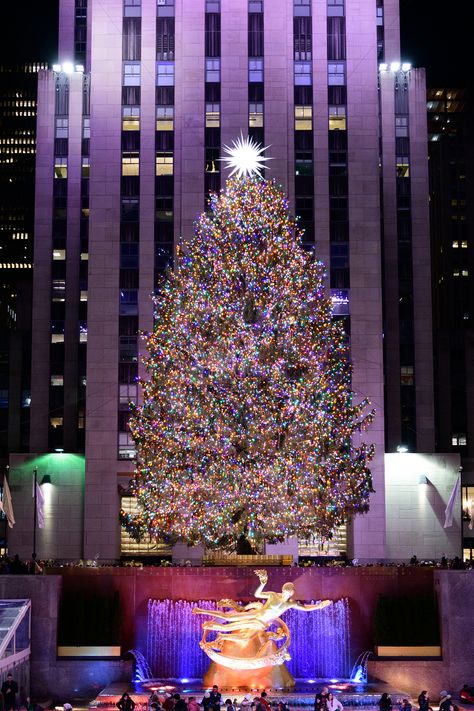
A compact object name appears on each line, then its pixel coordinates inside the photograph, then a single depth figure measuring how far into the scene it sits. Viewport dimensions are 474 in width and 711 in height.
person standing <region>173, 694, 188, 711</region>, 36.88
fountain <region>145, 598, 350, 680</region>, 46.50
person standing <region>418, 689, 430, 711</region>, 39.22
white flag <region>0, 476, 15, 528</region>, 54.17
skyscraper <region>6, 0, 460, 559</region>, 77.00
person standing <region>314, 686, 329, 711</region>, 37.47
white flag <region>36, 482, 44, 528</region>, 56.97
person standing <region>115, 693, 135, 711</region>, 37.50
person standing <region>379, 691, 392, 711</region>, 38.75
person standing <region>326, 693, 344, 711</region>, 37.59
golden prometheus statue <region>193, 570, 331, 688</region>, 42.16
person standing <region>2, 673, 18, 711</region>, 40.06
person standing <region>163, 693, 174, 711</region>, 37.80
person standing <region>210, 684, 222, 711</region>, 36.97
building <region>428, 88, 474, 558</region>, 147.00
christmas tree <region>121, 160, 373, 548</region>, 52.25
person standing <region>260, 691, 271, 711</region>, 36.38
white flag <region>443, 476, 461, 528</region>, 52.50
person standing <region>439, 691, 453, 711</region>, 38.06
